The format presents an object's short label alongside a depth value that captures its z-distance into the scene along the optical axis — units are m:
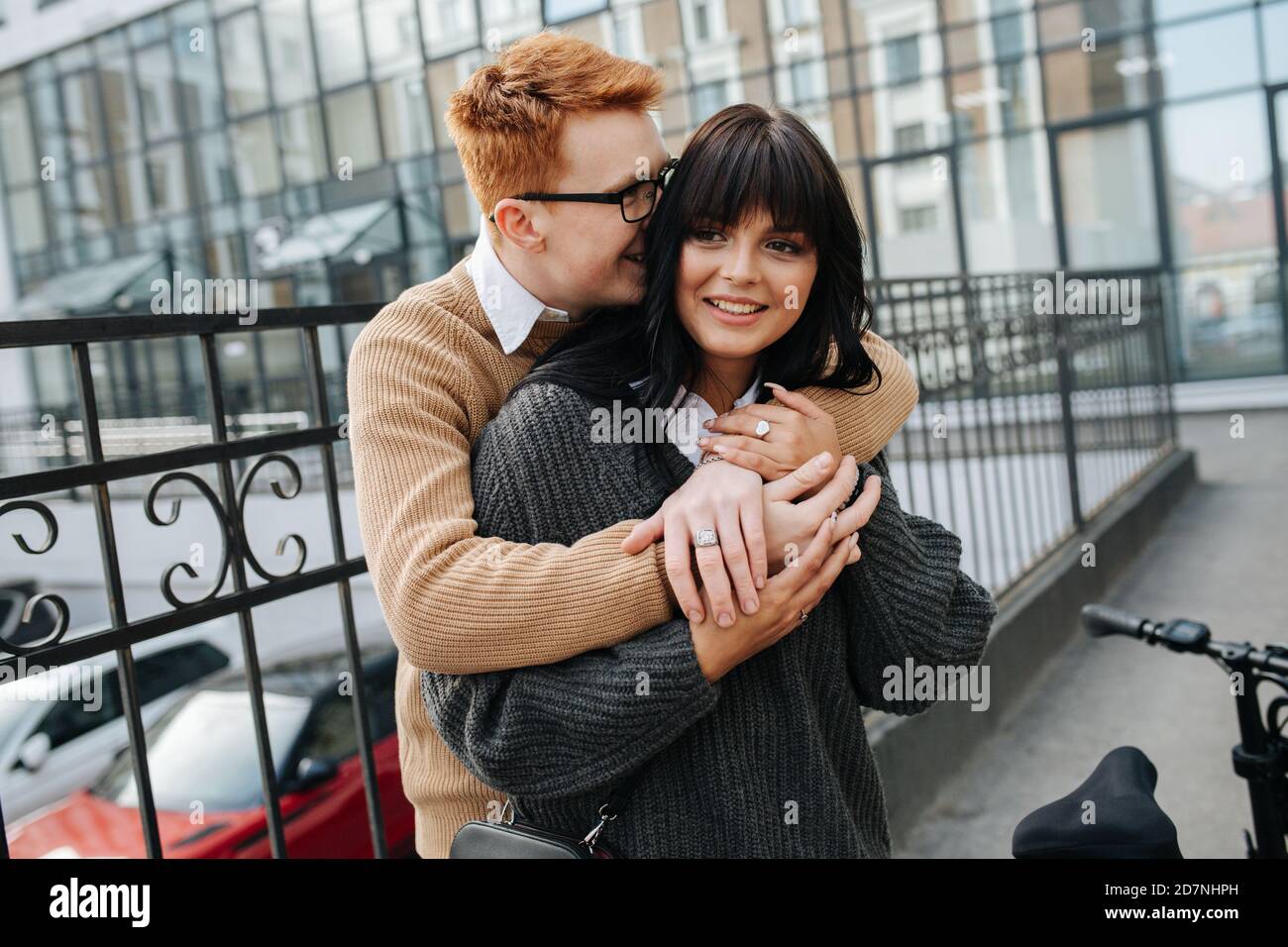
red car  5.06
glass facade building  11.83
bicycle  1.27
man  1.18
